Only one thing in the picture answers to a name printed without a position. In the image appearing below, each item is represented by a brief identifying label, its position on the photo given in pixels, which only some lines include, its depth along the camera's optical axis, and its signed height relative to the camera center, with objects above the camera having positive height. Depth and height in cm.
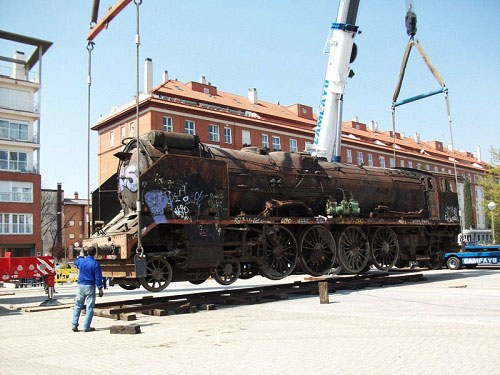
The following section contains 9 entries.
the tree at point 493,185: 3828 +364
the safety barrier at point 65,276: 2911 -181
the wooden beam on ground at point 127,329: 828 -145
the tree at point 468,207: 6556 +323
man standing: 909 -64
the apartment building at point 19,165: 3809 +671
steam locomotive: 1065 +60
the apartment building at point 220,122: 4138 +1102
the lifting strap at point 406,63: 1983 +767
